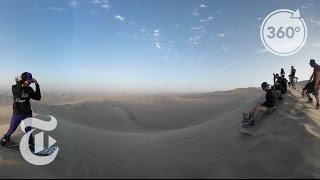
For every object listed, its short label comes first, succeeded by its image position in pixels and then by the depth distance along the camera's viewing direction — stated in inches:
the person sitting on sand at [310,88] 292.6
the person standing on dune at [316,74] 286.3
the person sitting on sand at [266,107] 239.0
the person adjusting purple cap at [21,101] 197.2
